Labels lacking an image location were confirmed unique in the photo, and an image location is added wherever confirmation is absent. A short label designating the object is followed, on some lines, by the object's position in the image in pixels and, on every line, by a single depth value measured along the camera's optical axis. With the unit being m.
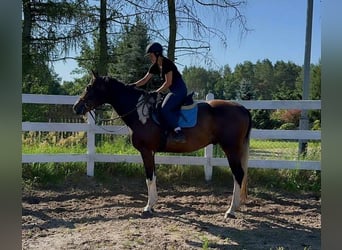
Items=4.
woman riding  4.57
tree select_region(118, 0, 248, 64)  8.70
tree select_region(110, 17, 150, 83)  11.13
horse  4.88
